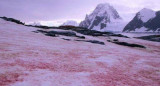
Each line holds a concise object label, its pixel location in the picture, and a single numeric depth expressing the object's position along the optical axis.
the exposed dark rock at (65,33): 22.74
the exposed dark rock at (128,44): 19.74
